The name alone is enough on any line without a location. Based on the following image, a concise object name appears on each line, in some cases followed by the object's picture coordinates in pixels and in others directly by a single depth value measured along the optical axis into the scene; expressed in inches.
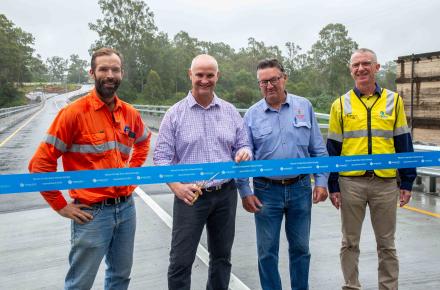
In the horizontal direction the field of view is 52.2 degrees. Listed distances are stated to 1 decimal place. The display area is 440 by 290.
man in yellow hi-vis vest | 148.5
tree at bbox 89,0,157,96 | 3240.7
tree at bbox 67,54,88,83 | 7760.8
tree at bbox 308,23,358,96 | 2878.9
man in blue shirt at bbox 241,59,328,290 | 147.6
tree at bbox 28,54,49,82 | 6131.9
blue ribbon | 121.3
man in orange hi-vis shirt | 118.4
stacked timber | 1194.0
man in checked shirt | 135.0
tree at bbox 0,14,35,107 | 3075.8
